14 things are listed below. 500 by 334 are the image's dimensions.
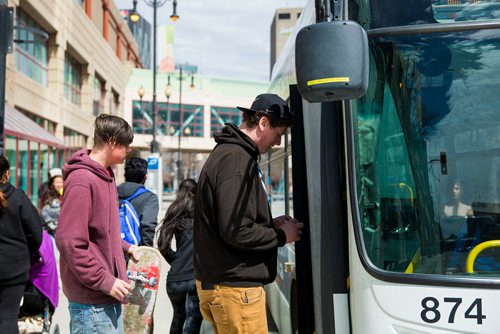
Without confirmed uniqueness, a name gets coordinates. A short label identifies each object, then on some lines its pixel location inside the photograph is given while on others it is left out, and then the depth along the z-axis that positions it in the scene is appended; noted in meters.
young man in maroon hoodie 3.06
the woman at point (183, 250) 5.22
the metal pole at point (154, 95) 22.30
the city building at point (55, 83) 19.42
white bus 2.62
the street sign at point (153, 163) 19.72
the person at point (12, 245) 4.32
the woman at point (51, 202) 9.09
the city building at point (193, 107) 71.19
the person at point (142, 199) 5.46
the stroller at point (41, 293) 4.98
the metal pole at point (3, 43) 5.76
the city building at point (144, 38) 155.50
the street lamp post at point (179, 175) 46.28
